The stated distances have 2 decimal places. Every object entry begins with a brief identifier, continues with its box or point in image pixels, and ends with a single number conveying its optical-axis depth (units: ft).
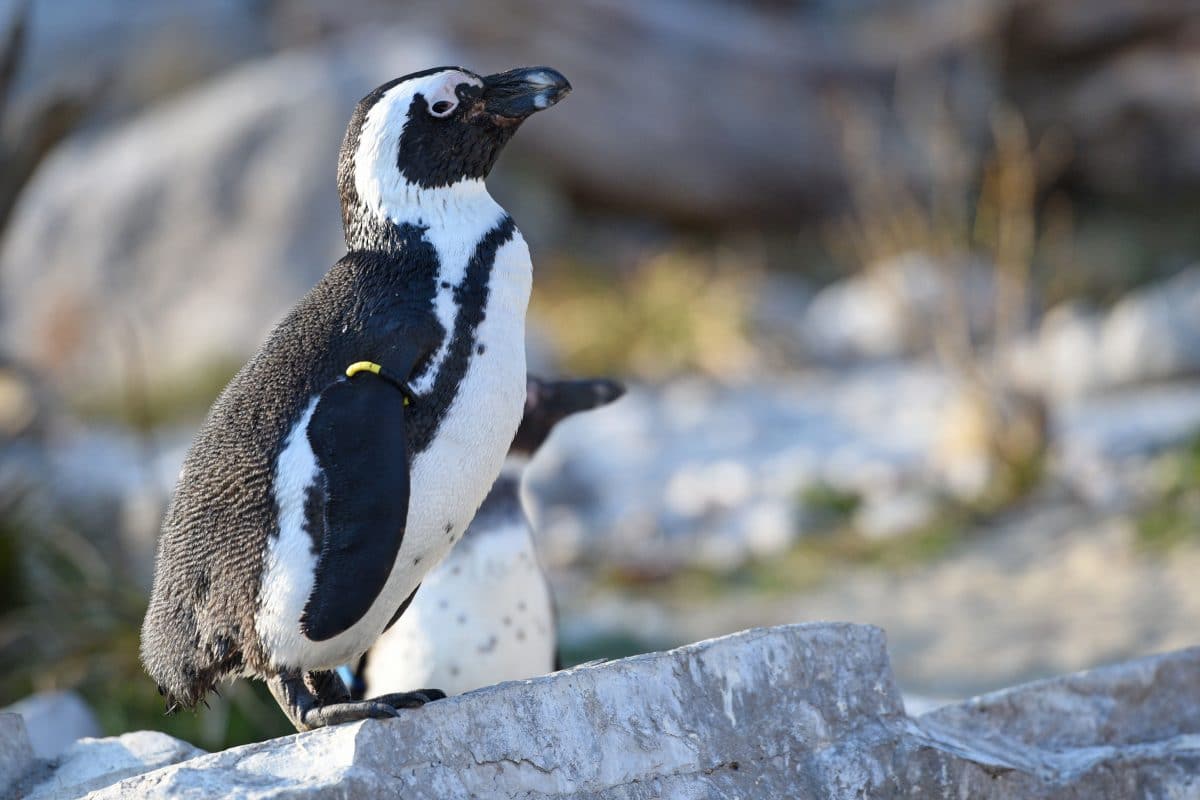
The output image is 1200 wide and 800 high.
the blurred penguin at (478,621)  16.66
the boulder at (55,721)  20.10
